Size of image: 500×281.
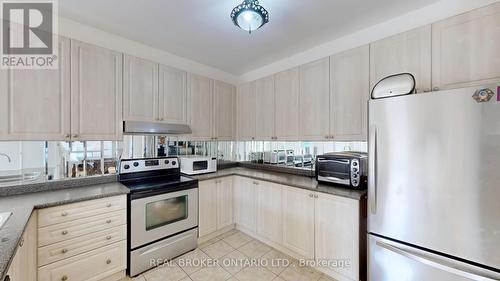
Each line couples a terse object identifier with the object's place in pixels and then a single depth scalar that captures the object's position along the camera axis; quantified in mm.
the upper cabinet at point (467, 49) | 1493
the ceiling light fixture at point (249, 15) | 1523
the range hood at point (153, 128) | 2343
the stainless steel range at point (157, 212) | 2041
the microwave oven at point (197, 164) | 2791
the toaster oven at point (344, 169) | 1968
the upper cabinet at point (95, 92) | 2037
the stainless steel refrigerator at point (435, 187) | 1207
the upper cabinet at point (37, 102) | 1735
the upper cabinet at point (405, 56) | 1771
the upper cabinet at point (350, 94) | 2100
